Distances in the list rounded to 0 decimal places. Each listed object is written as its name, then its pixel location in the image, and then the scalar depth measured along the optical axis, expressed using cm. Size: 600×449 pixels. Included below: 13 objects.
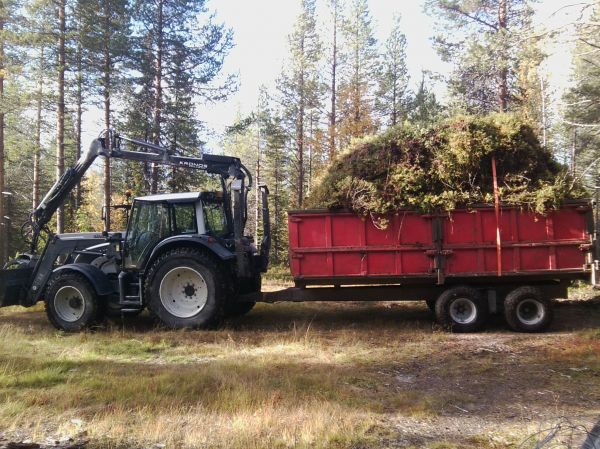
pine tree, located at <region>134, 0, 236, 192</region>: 1941
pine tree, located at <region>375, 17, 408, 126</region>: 2742
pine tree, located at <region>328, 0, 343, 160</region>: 2553
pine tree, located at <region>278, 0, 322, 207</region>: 2698
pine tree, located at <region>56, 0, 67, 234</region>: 1758
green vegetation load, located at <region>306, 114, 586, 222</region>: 791
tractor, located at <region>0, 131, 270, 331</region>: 836
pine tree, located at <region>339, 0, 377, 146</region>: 2509
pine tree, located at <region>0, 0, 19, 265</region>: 1809
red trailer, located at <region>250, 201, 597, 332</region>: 781
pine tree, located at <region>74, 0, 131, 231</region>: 1753
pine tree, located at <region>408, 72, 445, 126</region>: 2152
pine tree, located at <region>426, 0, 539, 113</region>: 1728
